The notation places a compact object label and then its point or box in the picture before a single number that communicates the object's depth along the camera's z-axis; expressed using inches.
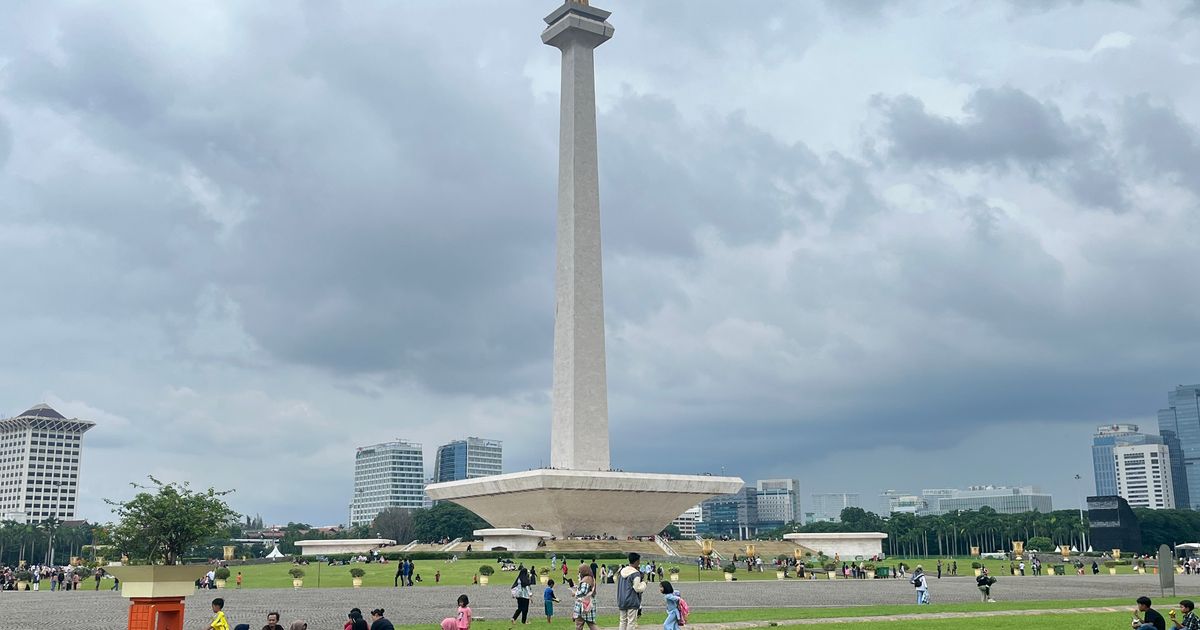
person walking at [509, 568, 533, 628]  849.5
